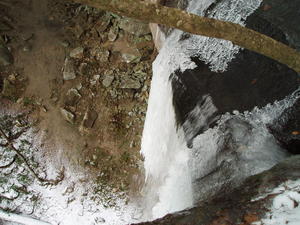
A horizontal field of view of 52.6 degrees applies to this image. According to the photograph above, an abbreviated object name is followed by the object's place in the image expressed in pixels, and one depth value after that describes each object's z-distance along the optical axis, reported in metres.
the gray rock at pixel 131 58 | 5.03
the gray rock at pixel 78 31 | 5.25
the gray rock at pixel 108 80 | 4.95
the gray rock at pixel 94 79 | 5.00
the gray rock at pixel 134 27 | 5.07
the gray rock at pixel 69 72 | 5.03
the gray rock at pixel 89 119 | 4.78
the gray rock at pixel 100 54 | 5.11
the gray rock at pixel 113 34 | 5.17
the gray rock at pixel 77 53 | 5.11
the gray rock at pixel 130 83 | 4.88
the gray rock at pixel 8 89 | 4.94
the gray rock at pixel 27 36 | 5.18
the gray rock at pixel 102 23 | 5.22
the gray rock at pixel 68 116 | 4.82
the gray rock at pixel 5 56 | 5.01
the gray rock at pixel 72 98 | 4.92
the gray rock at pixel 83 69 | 5.04
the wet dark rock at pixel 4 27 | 5.15
